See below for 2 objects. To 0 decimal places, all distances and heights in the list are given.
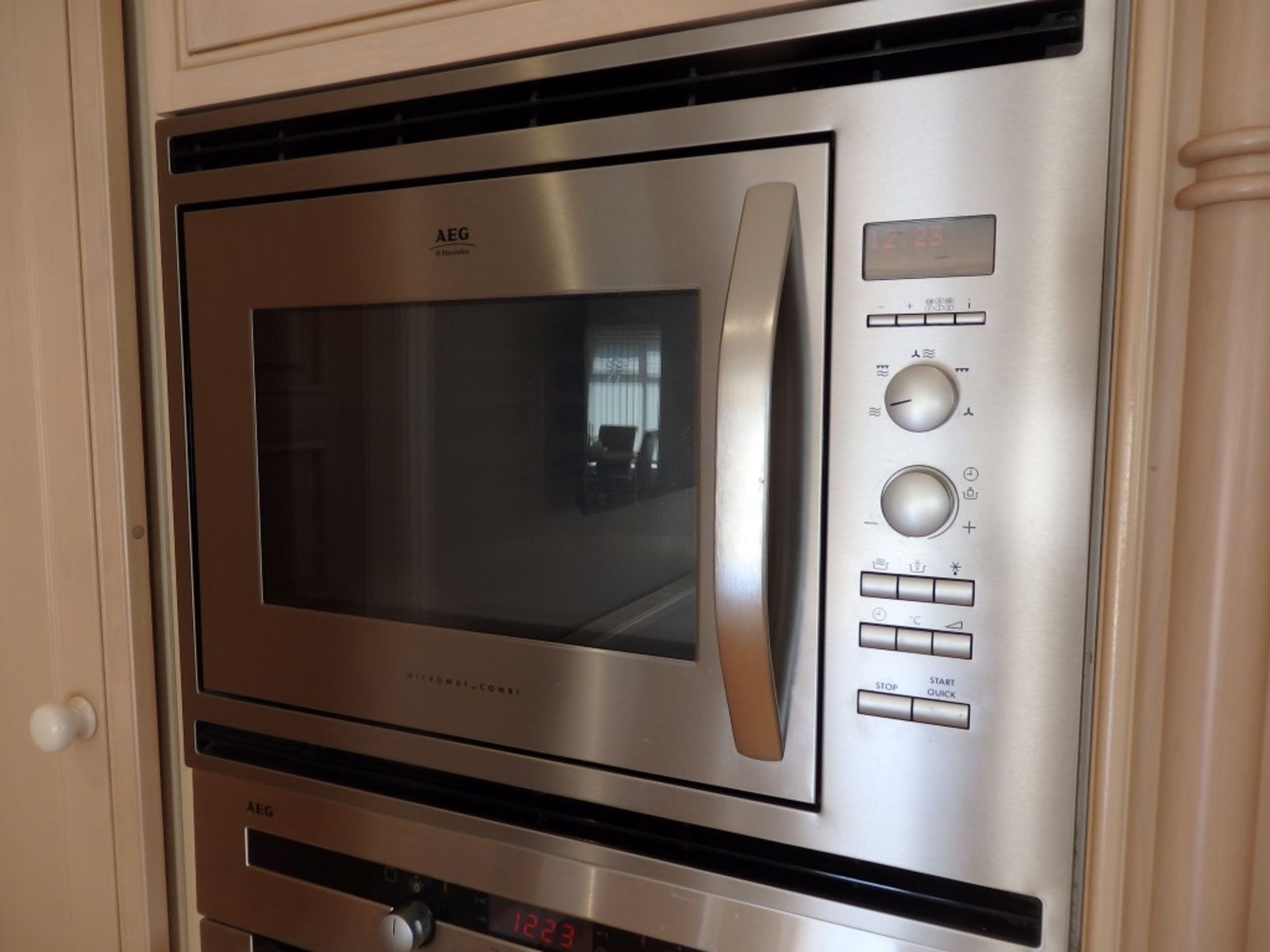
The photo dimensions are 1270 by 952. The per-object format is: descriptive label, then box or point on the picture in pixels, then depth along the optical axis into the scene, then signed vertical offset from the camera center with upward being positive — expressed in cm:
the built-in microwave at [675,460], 49 -4
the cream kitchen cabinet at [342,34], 59 +29
